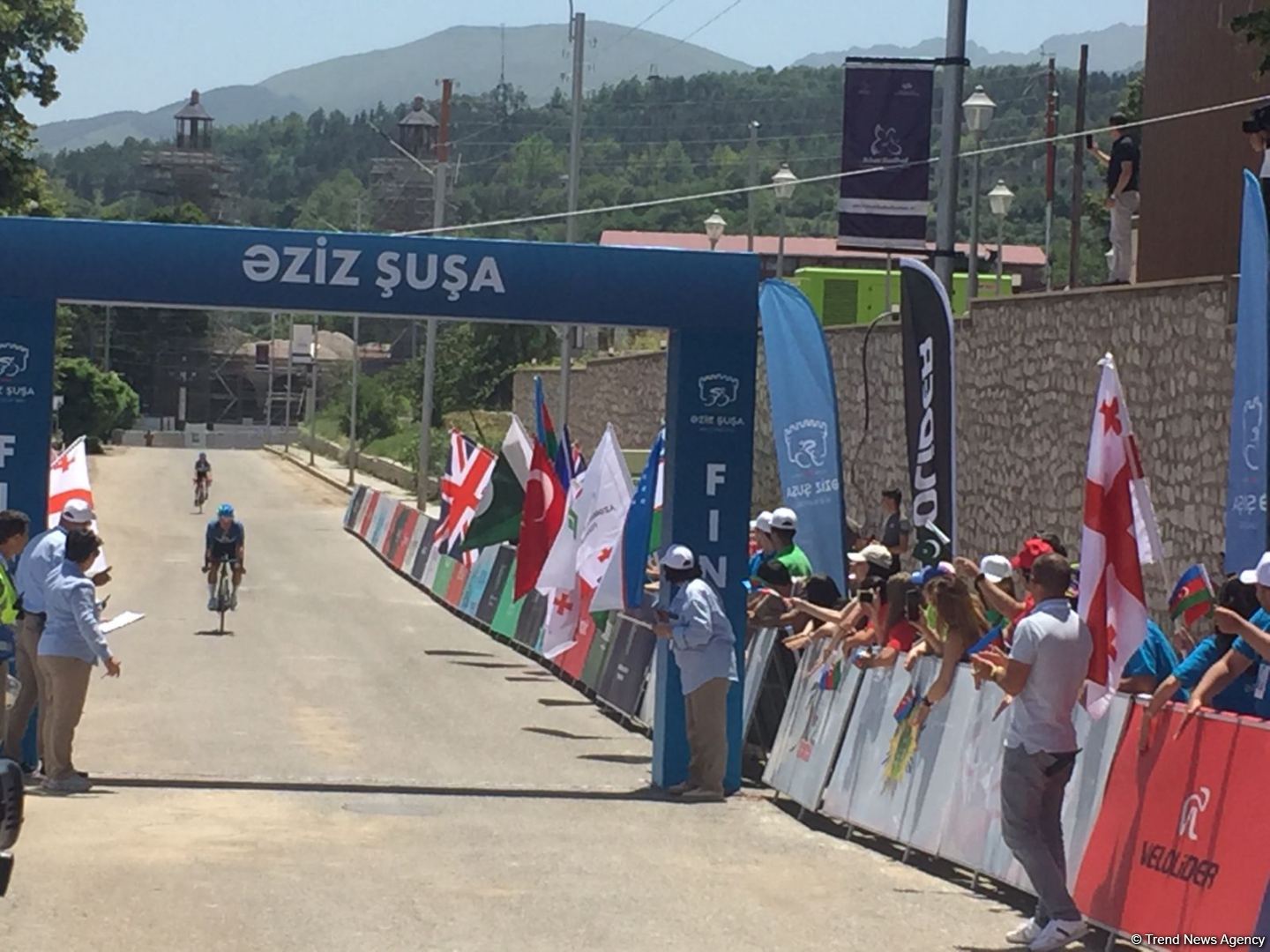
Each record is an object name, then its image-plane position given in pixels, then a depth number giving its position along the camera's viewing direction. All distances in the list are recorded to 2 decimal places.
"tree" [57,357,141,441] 91.25
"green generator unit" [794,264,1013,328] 39.94
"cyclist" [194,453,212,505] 60.25
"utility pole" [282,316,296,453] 115.76
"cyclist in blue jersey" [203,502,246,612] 28.34
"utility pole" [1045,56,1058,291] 48.29
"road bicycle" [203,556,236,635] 28.14
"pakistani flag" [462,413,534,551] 26.20
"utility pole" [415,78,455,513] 49.19
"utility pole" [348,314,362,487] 75.62
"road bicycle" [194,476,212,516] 60.38
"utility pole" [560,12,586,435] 38.44
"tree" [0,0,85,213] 47.31
